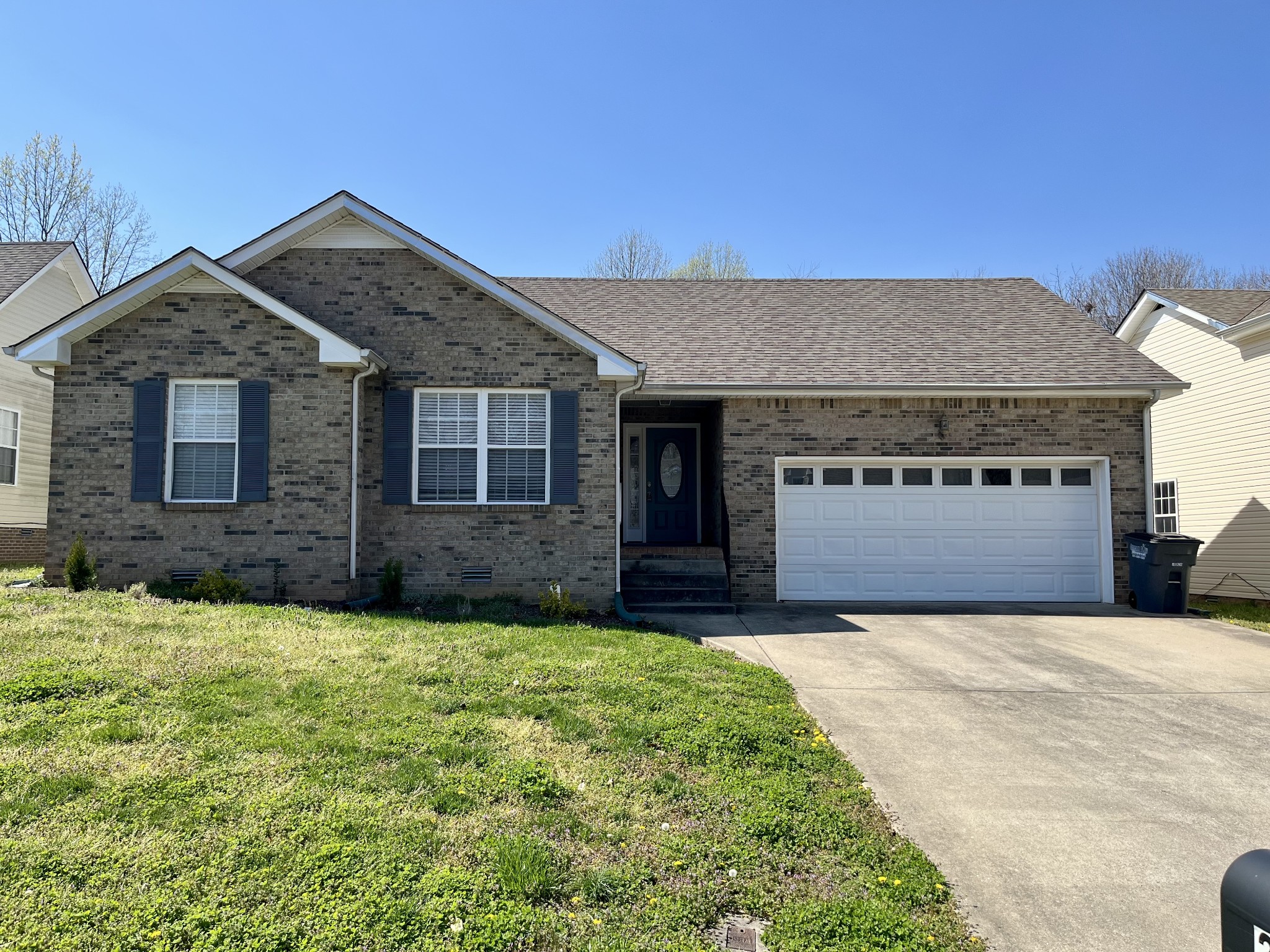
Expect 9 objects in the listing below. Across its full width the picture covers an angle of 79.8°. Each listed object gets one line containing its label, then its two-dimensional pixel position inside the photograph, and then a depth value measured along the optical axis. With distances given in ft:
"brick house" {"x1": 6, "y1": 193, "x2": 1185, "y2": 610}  31.83
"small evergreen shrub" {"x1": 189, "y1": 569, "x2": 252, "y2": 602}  29.76
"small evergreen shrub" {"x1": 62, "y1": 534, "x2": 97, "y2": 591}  29.99
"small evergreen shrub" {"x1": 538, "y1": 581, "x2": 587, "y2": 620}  31.01
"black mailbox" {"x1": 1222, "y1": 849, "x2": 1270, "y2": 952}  4.87
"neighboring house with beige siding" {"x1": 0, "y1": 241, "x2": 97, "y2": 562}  48.75
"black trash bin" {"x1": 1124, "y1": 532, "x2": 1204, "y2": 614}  36.70
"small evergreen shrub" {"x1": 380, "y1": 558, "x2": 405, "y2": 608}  32.07
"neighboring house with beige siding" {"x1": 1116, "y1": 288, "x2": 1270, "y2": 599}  42.73
